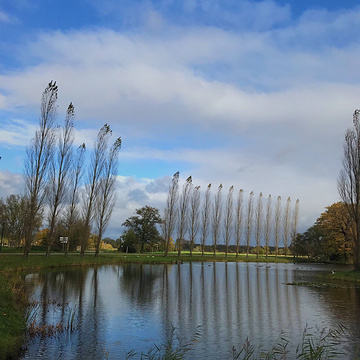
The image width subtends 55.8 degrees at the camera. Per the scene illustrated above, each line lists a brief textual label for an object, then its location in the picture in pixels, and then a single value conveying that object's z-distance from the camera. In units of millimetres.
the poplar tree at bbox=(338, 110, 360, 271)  27234
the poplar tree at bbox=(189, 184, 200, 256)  56250
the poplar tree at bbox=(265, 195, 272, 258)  66188
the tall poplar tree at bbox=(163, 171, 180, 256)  51878
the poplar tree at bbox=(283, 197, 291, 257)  68500
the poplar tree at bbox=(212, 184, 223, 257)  59375
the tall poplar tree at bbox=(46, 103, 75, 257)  31172
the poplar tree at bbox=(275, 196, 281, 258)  67825
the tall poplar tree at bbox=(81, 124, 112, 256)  36406
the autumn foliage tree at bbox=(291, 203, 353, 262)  46816
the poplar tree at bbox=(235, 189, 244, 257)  62562
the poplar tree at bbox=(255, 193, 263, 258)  65250
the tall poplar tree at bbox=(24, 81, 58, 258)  26625
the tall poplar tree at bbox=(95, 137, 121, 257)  36812
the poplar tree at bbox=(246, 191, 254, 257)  64062
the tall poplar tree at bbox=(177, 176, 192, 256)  54469
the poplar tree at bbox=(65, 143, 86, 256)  37125
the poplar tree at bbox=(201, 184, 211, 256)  58438
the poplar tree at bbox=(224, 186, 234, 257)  60375
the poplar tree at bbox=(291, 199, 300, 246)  69450
